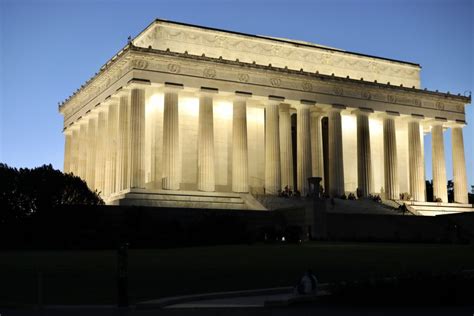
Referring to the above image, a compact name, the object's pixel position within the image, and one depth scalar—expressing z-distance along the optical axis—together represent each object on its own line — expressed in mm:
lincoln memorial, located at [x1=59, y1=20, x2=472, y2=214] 68438
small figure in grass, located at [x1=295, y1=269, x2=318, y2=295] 21953
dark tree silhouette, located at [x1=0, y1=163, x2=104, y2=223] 49719
